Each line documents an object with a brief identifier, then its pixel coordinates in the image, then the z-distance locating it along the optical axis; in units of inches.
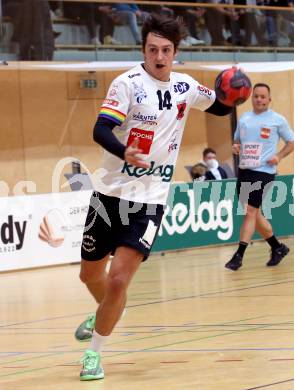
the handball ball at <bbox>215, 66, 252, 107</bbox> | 483.9
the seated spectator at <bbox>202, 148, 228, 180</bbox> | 1331.3
